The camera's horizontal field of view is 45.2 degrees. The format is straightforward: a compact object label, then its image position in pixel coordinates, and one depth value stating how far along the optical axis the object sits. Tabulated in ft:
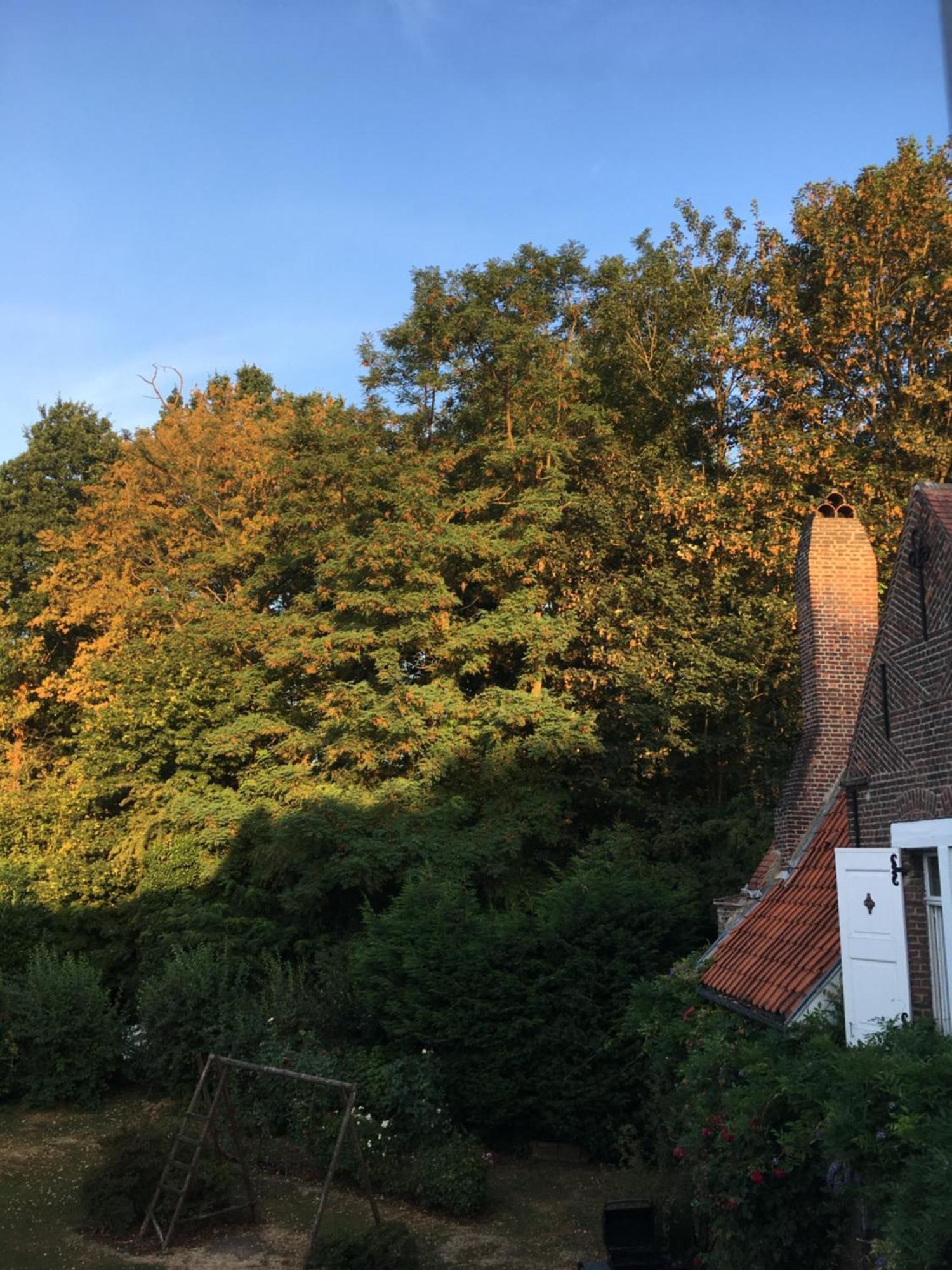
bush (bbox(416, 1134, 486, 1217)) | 50.52
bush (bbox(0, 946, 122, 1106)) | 72.69
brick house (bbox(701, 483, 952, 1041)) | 26.48
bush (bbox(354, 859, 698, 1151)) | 57.16
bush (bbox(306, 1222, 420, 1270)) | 40.93
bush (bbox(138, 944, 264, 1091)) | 69.26
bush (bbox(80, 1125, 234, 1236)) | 49.62
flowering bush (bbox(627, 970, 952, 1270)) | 19.62
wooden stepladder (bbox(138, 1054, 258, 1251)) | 46.78
